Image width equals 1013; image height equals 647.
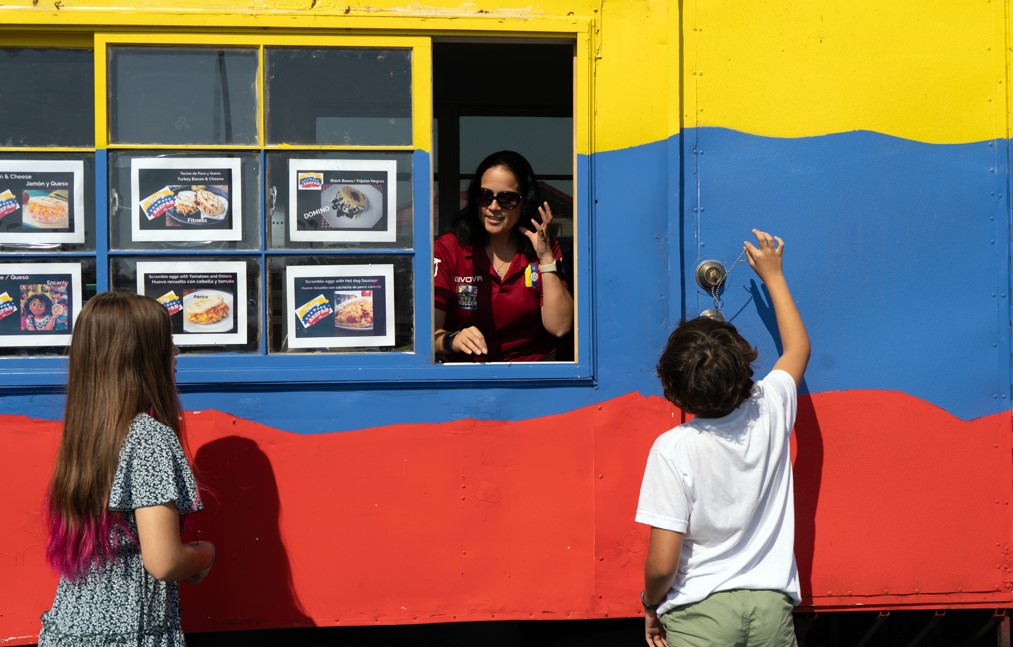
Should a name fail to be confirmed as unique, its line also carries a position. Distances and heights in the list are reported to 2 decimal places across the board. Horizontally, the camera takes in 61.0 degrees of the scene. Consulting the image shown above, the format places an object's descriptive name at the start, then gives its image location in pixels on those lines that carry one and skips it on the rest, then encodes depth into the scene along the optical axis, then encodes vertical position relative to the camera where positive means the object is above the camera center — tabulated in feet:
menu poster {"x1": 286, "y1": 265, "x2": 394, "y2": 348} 8.09 -0.05
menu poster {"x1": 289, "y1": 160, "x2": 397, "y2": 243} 8.08 +0.97
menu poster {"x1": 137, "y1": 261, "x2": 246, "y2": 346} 7.97 +0.06
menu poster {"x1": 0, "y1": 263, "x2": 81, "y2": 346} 7.93 +0.02
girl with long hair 5.76 -1.26
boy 6.26 -1.50
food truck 7.90 +0.24
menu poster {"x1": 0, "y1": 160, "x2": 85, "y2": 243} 7.95 +0.95
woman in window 9.35 +0.35
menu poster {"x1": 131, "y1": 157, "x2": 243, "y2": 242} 7.95 +0.97
